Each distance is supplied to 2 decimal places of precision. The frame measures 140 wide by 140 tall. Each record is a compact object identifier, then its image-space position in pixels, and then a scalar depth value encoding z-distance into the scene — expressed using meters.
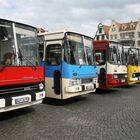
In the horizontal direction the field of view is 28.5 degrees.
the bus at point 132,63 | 15.54
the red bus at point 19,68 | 7.24
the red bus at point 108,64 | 13.34
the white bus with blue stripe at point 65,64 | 9.79
